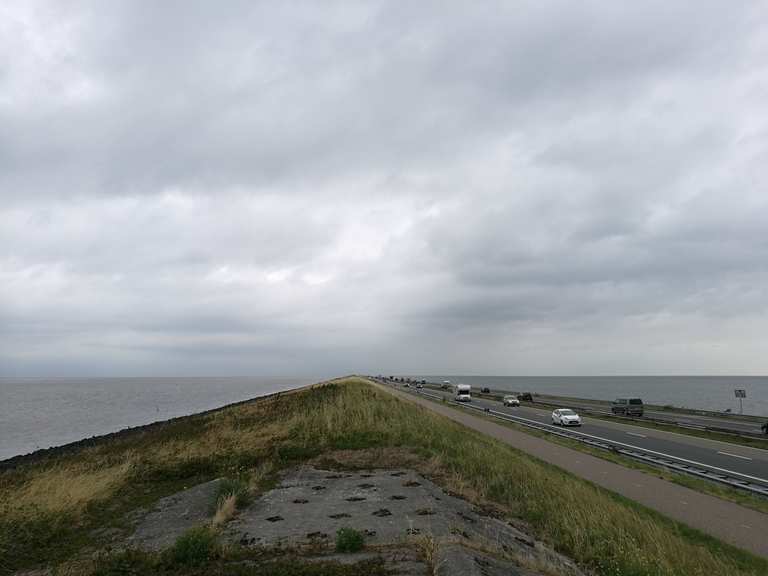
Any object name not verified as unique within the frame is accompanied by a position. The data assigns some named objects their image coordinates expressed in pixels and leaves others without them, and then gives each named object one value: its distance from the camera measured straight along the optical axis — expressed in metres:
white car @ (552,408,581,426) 40.63
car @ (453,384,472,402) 76.20
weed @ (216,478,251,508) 14.38
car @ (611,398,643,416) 51.55
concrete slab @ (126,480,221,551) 11.90
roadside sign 49.67
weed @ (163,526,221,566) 9.55
